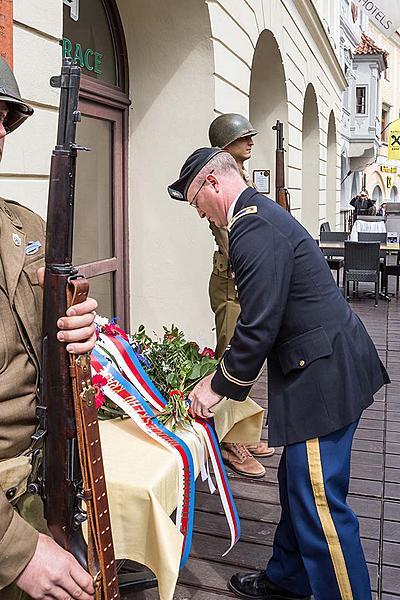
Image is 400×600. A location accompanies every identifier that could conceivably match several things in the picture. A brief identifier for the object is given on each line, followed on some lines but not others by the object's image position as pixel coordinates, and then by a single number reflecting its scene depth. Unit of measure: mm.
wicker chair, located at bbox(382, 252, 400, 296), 10841
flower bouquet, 2443
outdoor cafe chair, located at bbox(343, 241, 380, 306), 9781
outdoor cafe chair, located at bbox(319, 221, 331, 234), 13973
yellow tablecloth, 1963
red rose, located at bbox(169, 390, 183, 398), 2472
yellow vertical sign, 24391
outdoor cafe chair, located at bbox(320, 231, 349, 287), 12741
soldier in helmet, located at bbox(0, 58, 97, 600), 1411
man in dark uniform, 2238
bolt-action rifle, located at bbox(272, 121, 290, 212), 5284
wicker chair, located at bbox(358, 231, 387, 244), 11828
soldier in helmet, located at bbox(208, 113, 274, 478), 3795
